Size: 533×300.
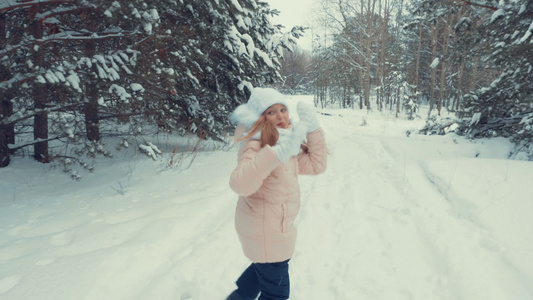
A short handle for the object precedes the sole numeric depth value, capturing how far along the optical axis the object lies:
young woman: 1.69
